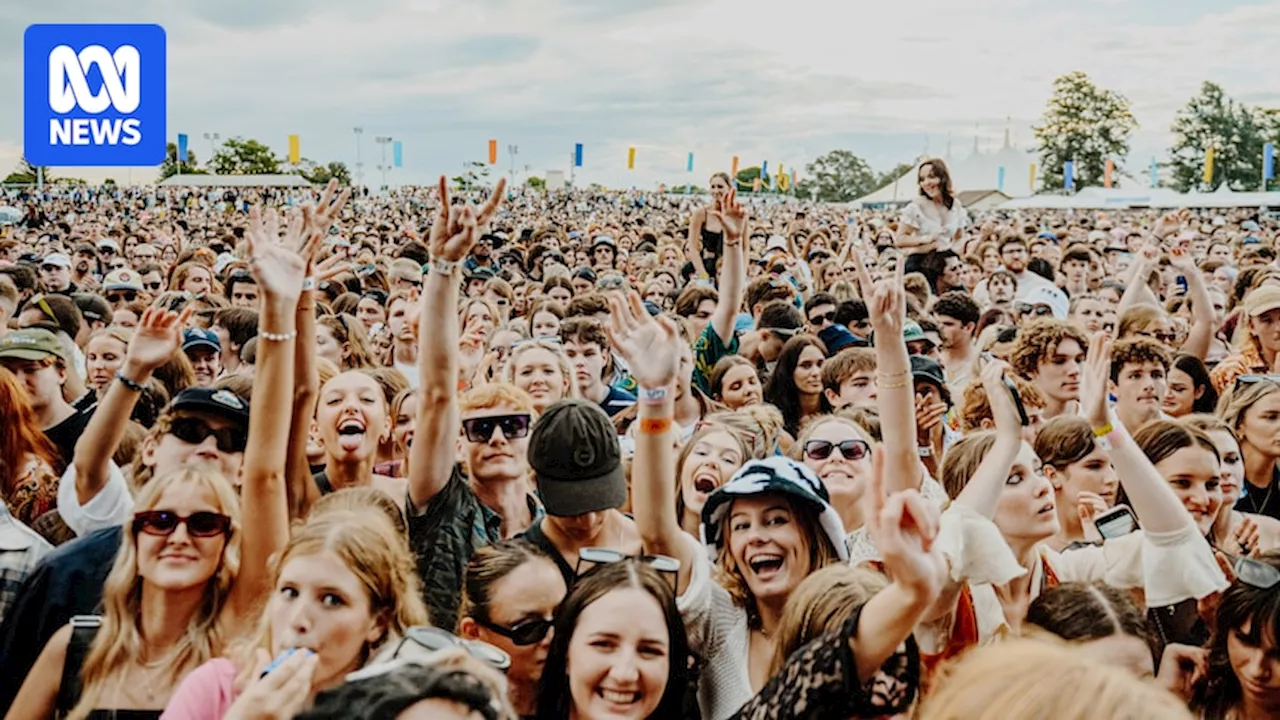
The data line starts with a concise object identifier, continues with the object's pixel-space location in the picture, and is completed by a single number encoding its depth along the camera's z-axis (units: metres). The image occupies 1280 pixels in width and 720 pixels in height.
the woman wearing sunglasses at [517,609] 2.78
